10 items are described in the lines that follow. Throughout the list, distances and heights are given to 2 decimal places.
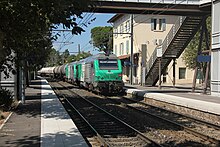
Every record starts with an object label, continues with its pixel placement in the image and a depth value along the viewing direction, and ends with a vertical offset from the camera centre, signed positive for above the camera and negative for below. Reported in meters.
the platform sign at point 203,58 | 24.69 +0.97
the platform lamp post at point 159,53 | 32.90 +1.73
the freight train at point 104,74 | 27.09 -0.16
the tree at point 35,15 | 6.05 +1.01
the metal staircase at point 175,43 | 28.52 +2.57
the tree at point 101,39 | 91.50 +8.31
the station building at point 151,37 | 50.50 +4.85
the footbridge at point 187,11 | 24.11 +4.29
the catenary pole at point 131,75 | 41.50 -0.41
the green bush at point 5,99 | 16.82 -1.32
